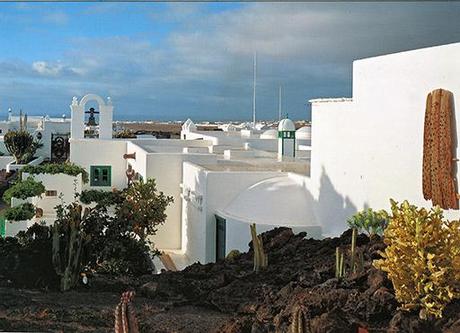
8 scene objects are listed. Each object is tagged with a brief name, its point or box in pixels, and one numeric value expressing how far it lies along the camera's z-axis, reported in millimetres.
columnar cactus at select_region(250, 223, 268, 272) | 8141
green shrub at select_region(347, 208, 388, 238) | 7535
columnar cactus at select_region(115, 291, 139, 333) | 6062
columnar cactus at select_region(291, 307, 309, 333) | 5625
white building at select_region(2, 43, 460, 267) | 7145
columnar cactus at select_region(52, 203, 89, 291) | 8242
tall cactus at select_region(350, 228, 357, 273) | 7020
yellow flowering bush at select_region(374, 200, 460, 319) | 5898
